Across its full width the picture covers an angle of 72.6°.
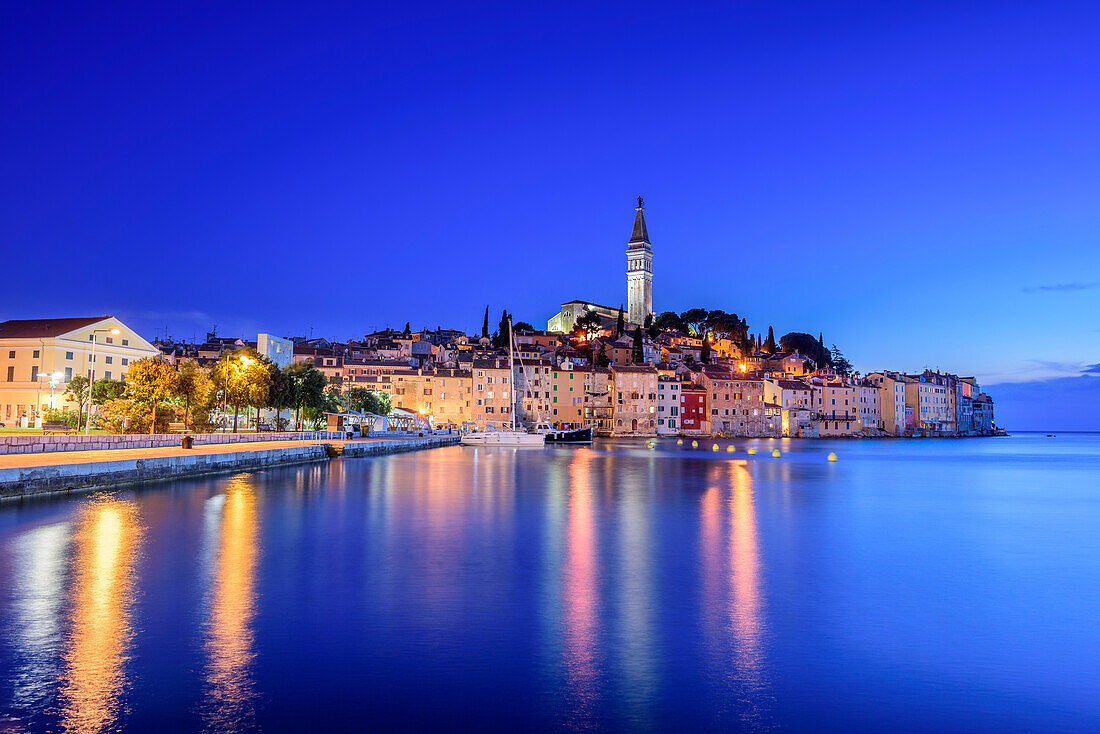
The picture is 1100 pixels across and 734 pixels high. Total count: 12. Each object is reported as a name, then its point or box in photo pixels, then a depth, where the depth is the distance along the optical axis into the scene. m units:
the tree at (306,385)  52.69
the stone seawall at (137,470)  18.78
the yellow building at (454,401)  88.25
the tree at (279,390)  50.34
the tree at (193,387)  36.84
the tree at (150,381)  34.25
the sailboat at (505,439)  66.19
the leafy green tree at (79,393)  39.66
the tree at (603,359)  107.00
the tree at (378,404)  72.62
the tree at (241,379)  42.41
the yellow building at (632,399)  94.19
